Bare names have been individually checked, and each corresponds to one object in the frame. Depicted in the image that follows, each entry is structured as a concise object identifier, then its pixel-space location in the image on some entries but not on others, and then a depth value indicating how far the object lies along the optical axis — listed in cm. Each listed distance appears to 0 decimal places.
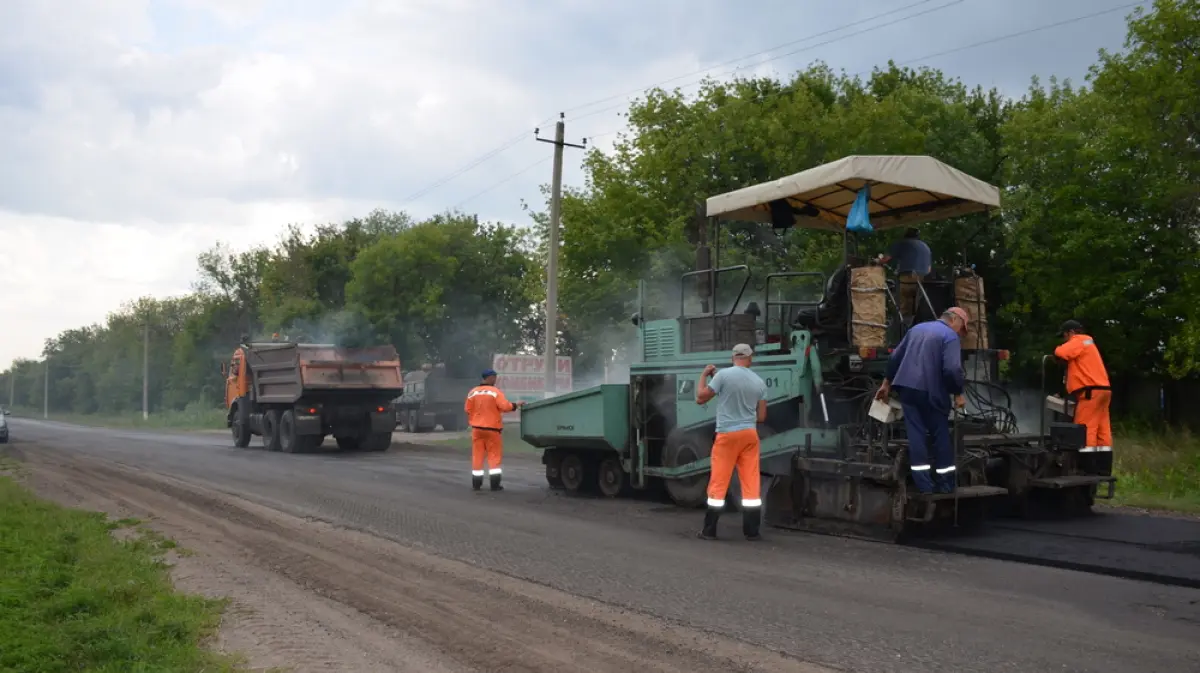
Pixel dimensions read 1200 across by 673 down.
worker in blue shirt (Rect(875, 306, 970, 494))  805
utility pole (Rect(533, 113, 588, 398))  2253
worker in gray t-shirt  866
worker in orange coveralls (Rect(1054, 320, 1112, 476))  985
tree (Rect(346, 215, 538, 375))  4303
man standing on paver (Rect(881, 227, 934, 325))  979
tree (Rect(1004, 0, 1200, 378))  1981
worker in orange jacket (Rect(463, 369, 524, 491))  1310
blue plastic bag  905
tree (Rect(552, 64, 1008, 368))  2505
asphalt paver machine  861
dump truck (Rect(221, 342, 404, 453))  2167
